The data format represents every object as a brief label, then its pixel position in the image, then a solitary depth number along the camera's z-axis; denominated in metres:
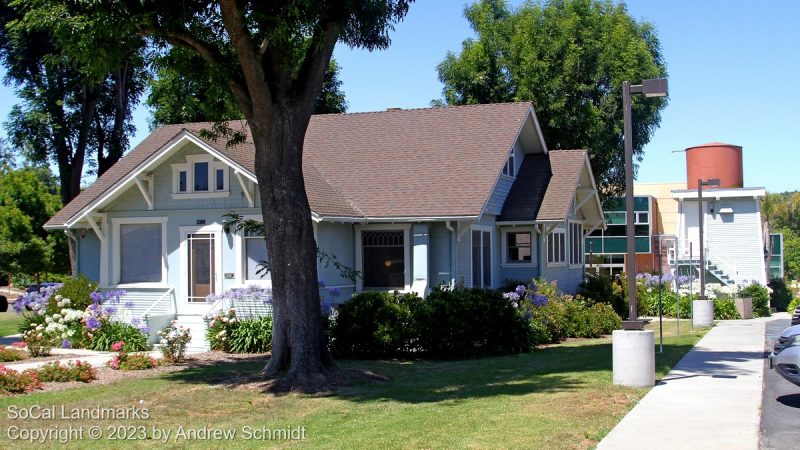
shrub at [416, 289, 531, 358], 17.52
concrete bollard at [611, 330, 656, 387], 12.60
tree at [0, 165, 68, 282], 36.53
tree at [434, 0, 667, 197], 32.56
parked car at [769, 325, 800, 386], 11.01
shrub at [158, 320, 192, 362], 16.62
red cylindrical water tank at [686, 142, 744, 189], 43.25
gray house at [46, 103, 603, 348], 21.39
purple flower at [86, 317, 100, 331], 19.05
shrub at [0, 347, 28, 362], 16.98
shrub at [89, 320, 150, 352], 19.81
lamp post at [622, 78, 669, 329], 13.15
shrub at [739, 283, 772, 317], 33.44
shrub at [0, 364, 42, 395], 12.70
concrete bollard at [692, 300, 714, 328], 26.25
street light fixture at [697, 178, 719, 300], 27.02
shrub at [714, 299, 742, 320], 31.41
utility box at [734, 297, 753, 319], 32.00
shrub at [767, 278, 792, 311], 41.09
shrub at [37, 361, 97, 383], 13.92
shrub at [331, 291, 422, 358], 17.41
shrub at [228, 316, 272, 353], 18.83
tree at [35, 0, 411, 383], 13.56
